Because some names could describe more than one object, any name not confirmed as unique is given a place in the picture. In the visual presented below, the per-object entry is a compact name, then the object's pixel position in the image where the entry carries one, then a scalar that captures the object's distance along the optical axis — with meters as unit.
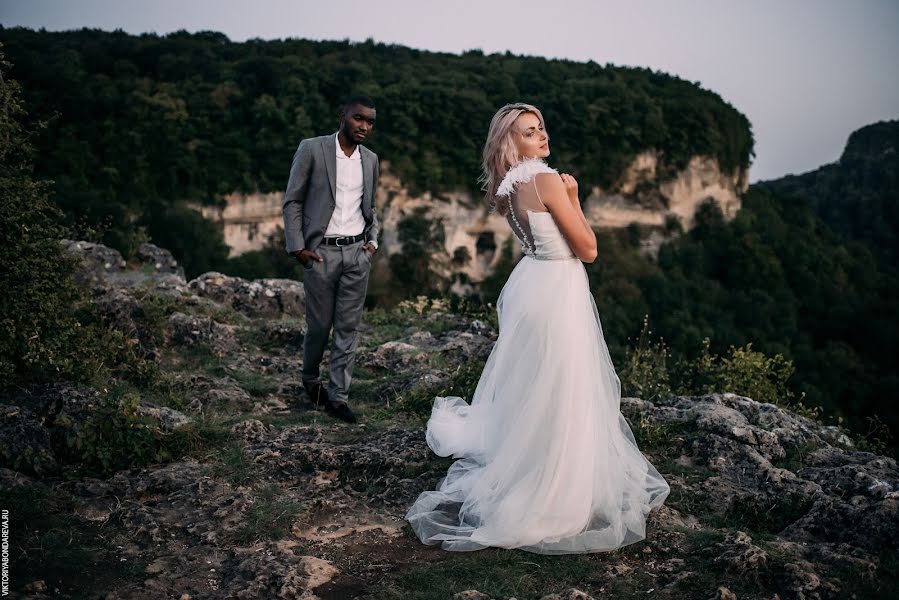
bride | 3.10
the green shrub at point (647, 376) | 5.50
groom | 4.61
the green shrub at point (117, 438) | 3.59
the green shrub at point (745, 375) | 7.35
